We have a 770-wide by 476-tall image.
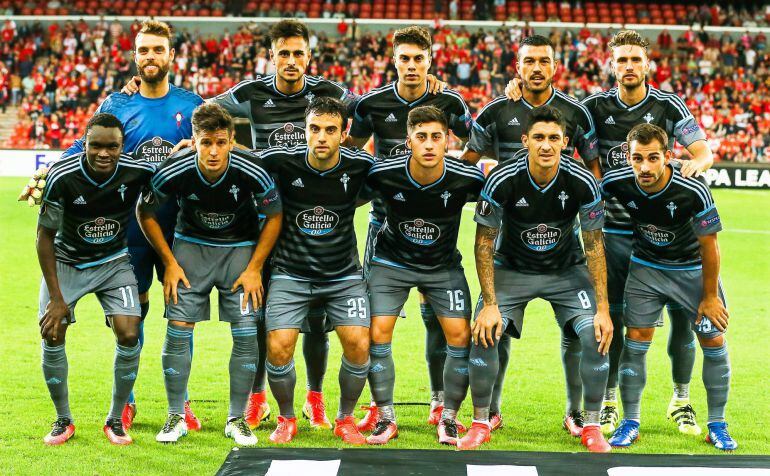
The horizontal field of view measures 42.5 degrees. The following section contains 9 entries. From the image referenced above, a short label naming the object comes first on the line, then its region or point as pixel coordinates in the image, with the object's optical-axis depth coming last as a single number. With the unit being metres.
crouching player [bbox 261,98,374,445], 6.14
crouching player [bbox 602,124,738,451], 6.05
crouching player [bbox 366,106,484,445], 6.19
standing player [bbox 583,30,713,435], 6.66
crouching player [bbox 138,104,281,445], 6.11
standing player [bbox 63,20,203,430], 6.63
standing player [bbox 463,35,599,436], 6.57
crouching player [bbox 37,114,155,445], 5.90
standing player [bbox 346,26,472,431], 6.75
